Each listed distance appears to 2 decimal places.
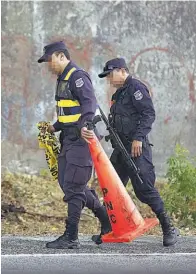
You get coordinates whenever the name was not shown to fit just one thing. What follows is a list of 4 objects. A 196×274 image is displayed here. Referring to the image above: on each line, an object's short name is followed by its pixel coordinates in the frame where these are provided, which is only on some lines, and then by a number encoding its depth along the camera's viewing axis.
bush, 17.06
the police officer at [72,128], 12.99
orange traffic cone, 13.17
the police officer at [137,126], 13.34
